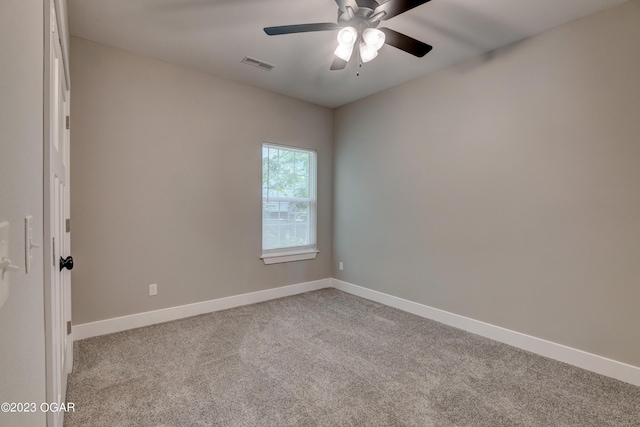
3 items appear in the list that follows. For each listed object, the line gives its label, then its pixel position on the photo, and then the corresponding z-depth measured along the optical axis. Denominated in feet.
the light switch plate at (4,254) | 1.77
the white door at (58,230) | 3.42
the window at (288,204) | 13.01
